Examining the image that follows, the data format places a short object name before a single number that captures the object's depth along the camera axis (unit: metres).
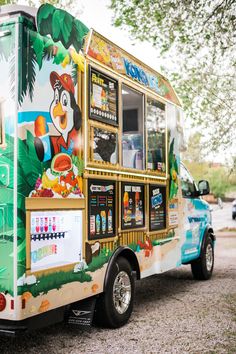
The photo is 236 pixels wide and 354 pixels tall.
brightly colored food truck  4.39
